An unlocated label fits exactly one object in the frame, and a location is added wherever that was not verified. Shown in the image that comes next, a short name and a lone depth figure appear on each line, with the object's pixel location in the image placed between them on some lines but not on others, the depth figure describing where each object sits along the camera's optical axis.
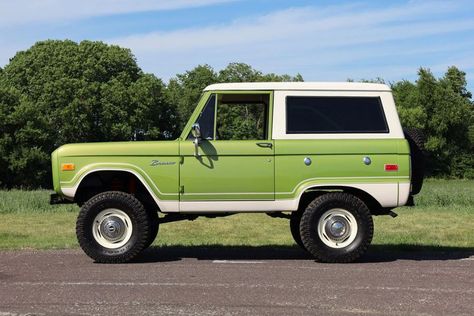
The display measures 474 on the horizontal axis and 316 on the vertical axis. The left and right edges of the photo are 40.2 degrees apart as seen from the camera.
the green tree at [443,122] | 72.19
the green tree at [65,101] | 59.25
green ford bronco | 8.38
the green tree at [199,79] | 74.50
